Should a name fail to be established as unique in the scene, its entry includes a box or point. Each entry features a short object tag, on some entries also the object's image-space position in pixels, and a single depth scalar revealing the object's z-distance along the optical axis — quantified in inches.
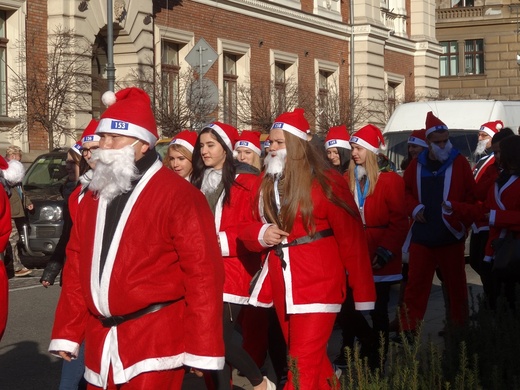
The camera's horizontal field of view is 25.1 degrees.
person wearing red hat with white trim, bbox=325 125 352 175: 374.0
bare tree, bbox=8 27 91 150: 900.0
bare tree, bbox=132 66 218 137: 938.7
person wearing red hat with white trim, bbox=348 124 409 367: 330.0
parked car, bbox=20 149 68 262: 661.9
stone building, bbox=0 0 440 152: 936.9
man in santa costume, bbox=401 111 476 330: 366.6
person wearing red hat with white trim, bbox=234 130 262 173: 337.1
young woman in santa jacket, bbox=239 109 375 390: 249.3
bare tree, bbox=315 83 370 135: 1339.8
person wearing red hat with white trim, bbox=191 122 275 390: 279.4
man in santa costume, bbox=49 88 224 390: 191.6
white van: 737.0
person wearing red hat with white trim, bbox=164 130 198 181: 319.6
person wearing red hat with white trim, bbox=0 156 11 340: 244.2
